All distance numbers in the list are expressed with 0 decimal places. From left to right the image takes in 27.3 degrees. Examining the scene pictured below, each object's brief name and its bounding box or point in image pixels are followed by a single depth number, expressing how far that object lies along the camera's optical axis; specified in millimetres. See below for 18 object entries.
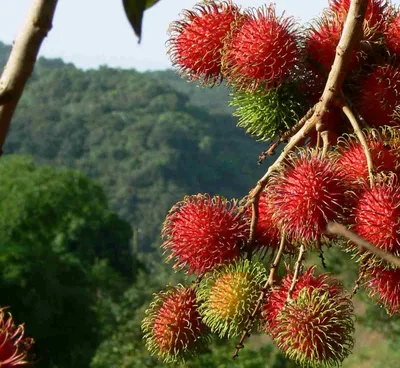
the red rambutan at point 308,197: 1029
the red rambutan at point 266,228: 1136
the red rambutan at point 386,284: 1092
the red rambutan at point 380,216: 999
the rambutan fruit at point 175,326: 1185
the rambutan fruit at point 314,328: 1073
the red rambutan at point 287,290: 1095
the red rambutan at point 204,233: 1121
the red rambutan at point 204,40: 1223
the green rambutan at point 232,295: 1096
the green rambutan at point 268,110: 1212
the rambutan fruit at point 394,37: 1170
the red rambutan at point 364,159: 1060
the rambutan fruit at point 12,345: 646
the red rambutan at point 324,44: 1165
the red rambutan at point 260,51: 1153
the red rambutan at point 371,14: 1196
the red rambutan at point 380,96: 1138
